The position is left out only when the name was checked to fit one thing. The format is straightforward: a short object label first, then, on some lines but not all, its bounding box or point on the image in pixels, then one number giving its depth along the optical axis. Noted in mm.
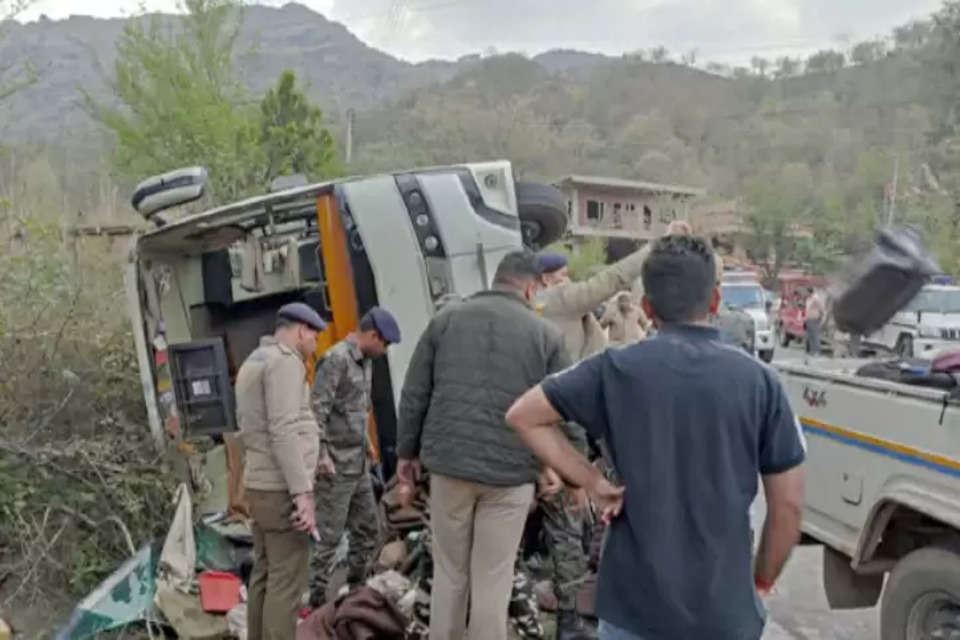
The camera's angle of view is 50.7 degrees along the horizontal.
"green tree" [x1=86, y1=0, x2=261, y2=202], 16203
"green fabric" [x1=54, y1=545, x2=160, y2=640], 4750
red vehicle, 28469
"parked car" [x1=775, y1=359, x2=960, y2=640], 3840
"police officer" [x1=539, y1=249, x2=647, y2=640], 4797
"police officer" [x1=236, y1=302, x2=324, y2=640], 4445
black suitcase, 4648
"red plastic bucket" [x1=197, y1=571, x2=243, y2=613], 5066
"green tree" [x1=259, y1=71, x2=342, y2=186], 16844
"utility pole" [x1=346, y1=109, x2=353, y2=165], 29241
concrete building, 44500
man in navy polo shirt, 2461
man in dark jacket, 4145
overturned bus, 6047
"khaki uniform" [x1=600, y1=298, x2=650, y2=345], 7164
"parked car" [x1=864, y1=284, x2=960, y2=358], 19625
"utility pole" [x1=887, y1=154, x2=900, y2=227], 36562
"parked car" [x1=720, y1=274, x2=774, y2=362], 22922
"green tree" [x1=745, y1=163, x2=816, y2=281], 51250
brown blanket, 4656
